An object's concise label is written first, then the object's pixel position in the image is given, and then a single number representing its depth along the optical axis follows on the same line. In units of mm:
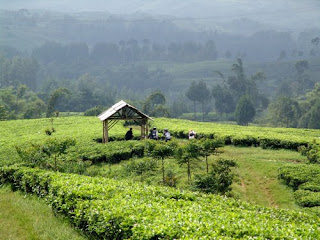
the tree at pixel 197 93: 149500
